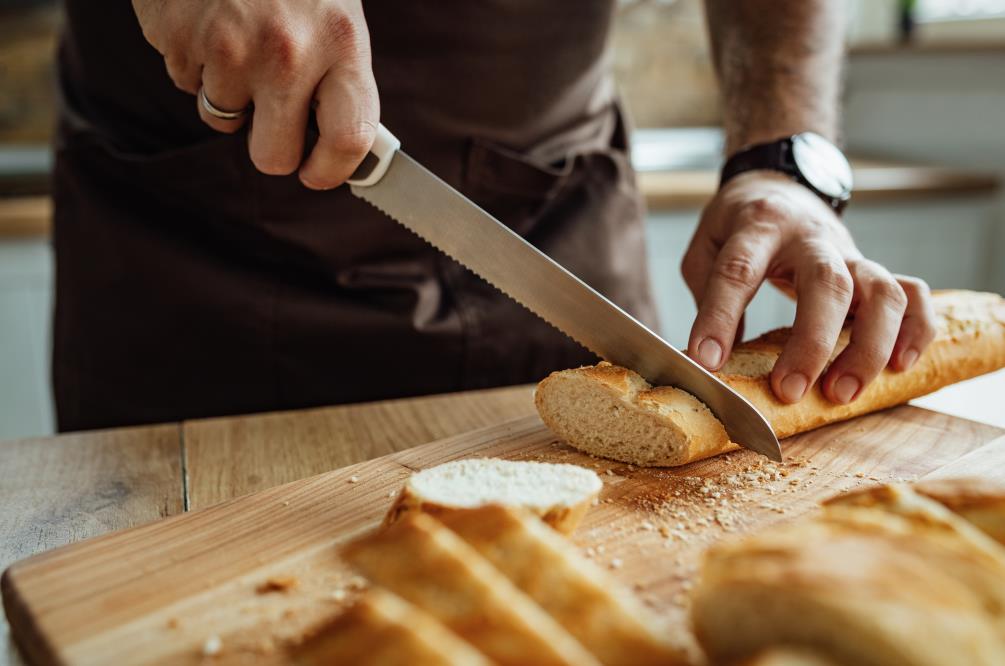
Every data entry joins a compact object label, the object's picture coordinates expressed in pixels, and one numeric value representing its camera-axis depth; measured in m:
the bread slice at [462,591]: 0.41
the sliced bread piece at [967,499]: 0.47
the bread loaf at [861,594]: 0.39
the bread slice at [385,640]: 0.40
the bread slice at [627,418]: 0.56
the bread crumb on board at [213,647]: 0.44
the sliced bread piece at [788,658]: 0.39
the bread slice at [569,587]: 0.42
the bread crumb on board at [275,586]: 0.47
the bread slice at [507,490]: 0.50
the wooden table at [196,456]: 0.56
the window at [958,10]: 1.45
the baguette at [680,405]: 0.57
